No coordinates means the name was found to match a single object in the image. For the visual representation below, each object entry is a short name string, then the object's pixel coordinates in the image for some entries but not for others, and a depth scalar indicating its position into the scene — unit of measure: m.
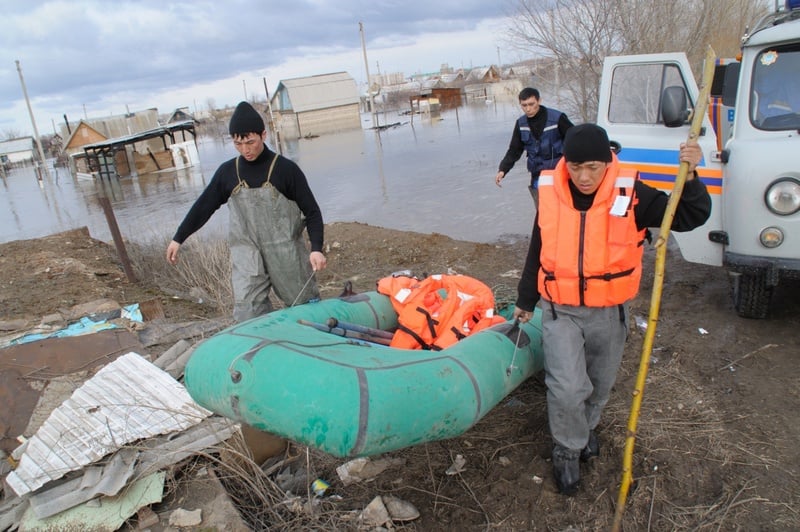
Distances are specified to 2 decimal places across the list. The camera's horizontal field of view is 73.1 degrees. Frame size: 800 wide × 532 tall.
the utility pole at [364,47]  36.55
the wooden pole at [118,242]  7.68
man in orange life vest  2.46
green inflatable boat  2.33
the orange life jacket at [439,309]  3.61
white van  3.69
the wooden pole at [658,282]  2.36
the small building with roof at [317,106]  49.41
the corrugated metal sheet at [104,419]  3.07
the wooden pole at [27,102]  38.54
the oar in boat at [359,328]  3.41
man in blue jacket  5.38
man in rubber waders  3.70
